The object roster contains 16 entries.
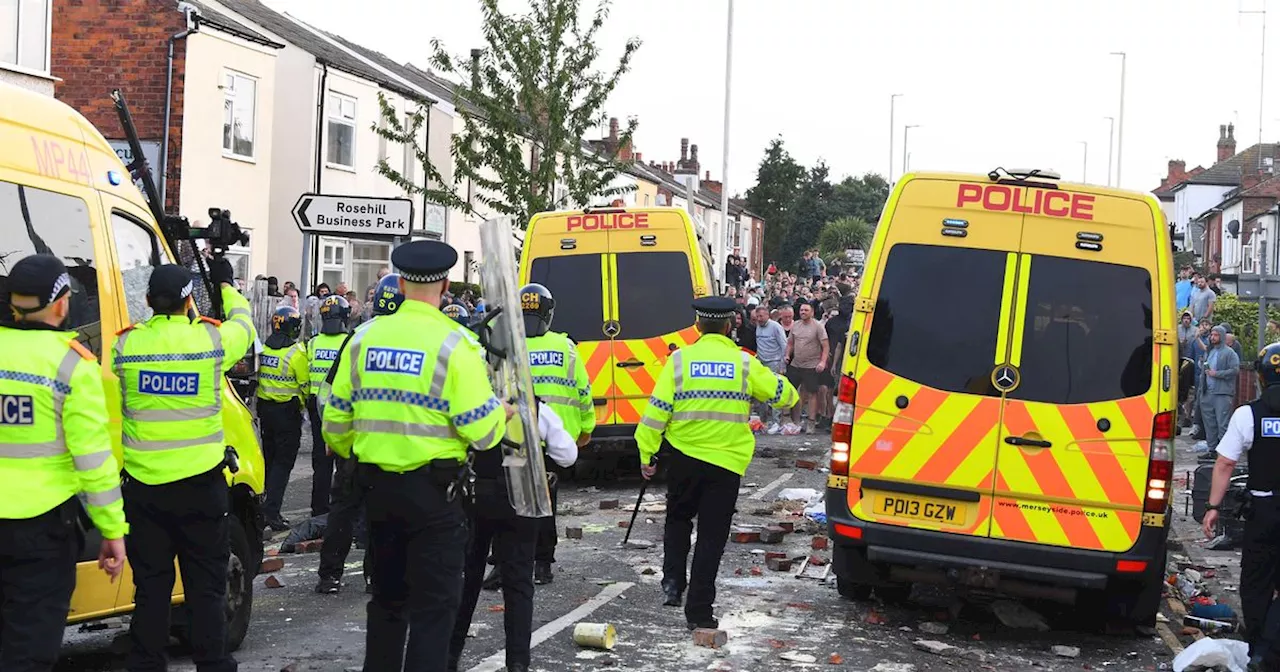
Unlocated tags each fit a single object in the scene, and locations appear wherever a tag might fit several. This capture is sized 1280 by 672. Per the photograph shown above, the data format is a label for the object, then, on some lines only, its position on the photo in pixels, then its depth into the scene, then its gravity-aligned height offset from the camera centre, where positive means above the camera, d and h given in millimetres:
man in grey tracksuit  21047 -540
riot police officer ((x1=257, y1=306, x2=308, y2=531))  12133 -785
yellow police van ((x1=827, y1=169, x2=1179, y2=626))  8375 -317
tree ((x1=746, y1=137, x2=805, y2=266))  90375 +7523
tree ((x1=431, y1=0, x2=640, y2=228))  26359 +3676
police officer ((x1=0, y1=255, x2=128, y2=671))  5293 -583
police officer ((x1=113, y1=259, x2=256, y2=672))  6361 -728
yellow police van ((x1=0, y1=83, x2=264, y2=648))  6520 +251
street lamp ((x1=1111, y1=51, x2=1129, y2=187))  52969 +7135
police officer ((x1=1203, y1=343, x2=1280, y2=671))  8156 -811
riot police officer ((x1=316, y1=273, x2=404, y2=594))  9352 -1377
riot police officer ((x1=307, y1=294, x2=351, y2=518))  11508 -397
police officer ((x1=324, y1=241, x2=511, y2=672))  5797 -469
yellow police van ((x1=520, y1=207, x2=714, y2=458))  14797 +201
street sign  15883 +950
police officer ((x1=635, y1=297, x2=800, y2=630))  8555 -602
